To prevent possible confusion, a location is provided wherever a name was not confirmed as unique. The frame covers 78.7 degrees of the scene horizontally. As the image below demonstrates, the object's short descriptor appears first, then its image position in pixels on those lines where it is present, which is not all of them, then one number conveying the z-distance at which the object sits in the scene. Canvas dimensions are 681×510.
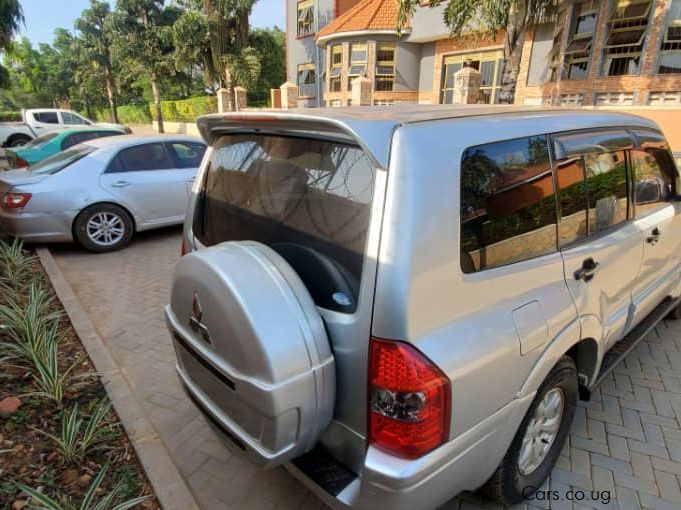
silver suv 1.37
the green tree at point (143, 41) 23.81
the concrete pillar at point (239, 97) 19.73
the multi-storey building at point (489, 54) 11.23
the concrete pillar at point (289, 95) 18.75
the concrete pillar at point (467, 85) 12.17
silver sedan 5.31
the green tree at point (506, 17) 9.72
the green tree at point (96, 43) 31.08
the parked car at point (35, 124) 16.52
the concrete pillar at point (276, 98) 23.37
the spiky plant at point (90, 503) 1.77
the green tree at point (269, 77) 25.82
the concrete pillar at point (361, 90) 15.81
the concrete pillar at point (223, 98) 20.35
